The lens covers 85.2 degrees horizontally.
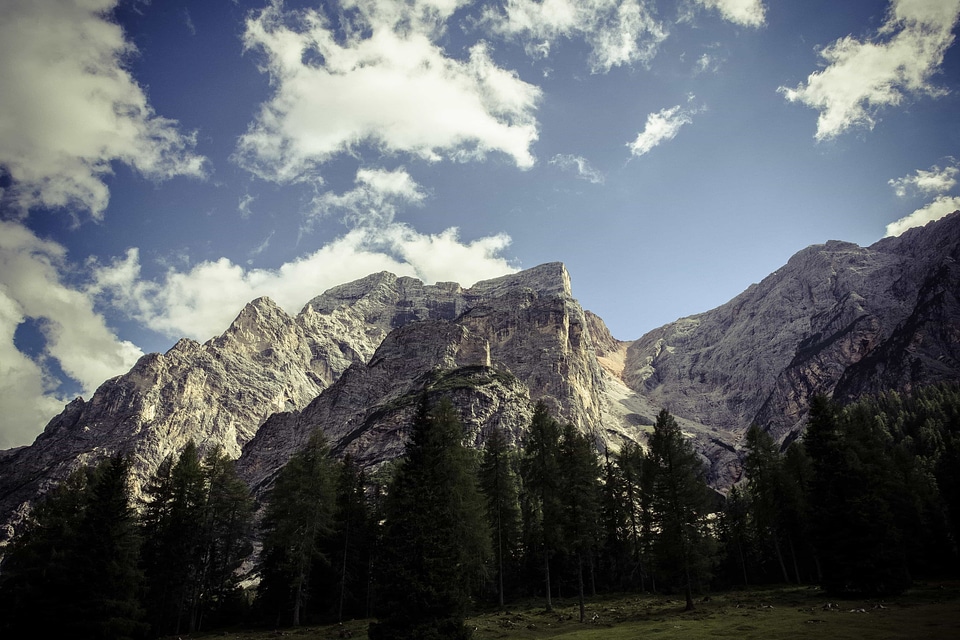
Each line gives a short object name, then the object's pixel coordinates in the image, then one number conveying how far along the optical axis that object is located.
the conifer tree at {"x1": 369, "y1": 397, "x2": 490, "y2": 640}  27.70
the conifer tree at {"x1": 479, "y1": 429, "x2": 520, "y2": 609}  52.00
